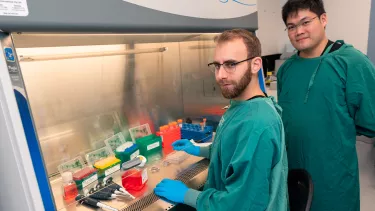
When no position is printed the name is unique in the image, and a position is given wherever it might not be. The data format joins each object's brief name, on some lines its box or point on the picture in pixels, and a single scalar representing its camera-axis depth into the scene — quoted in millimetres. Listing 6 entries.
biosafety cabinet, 736
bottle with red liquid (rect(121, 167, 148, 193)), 1145
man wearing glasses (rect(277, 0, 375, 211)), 1396
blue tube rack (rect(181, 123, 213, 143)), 1641
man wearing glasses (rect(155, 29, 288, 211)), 867
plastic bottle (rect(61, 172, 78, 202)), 1078
